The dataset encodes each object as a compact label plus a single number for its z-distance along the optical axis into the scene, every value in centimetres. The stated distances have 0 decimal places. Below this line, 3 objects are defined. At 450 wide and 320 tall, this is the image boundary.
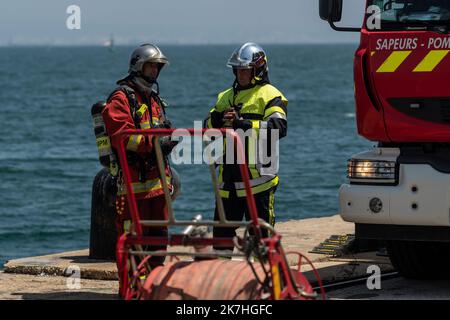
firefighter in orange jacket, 1945
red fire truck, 1977
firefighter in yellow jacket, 2070
